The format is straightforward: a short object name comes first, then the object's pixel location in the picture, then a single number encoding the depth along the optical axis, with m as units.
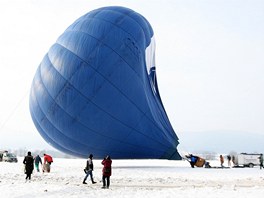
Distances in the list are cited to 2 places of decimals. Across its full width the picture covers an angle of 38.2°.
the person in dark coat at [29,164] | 20.31
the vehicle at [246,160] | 36.25
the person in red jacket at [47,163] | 26.53
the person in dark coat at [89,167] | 18.73
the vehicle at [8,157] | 47.58
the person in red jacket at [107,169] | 16.90
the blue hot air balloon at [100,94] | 26.77
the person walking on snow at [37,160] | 27.88
